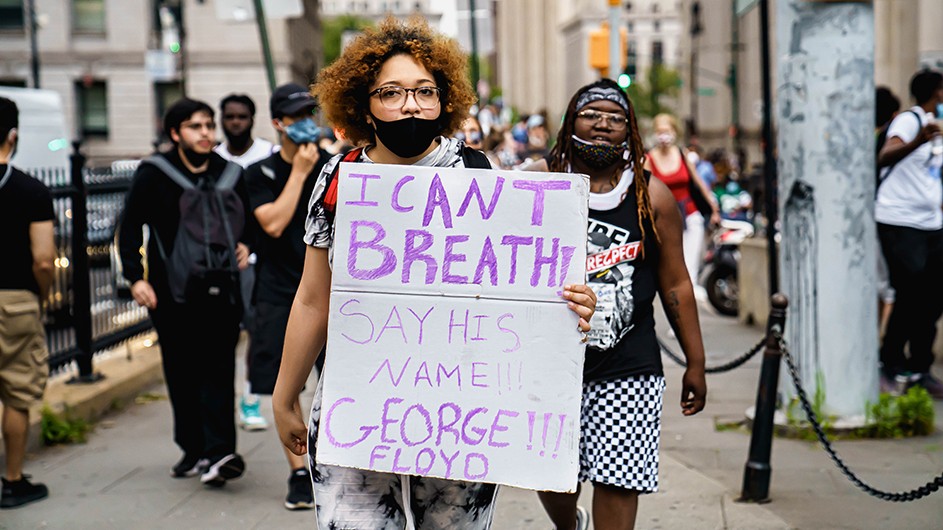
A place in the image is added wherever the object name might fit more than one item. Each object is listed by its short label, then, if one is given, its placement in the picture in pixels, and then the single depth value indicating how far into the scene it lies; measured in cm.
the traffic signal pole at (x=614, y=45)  1841
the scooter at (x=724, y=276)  1320
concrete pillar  694
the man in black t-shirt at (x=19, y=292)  593
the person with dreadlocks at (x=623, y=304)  425
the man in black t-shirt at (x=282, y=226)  595
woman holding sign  334
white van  1619
